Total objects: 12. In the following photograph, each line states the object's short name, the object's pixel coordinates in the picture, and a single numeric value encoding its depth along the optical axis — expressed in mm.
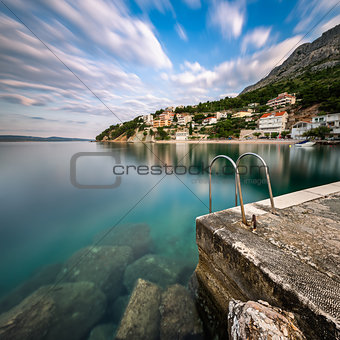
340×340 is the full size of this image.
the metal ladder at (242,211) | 2098
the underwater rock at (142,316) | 2371
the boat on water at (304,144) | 30234
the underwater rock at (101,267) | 3377
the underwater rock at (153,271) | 3408
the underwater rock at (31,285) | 3120
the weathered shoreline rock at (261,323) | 969
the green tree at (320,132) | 36228
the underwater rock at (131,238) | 4461
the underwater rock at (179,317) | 2318
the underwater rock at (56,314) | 2511
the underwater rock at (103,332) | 2543
